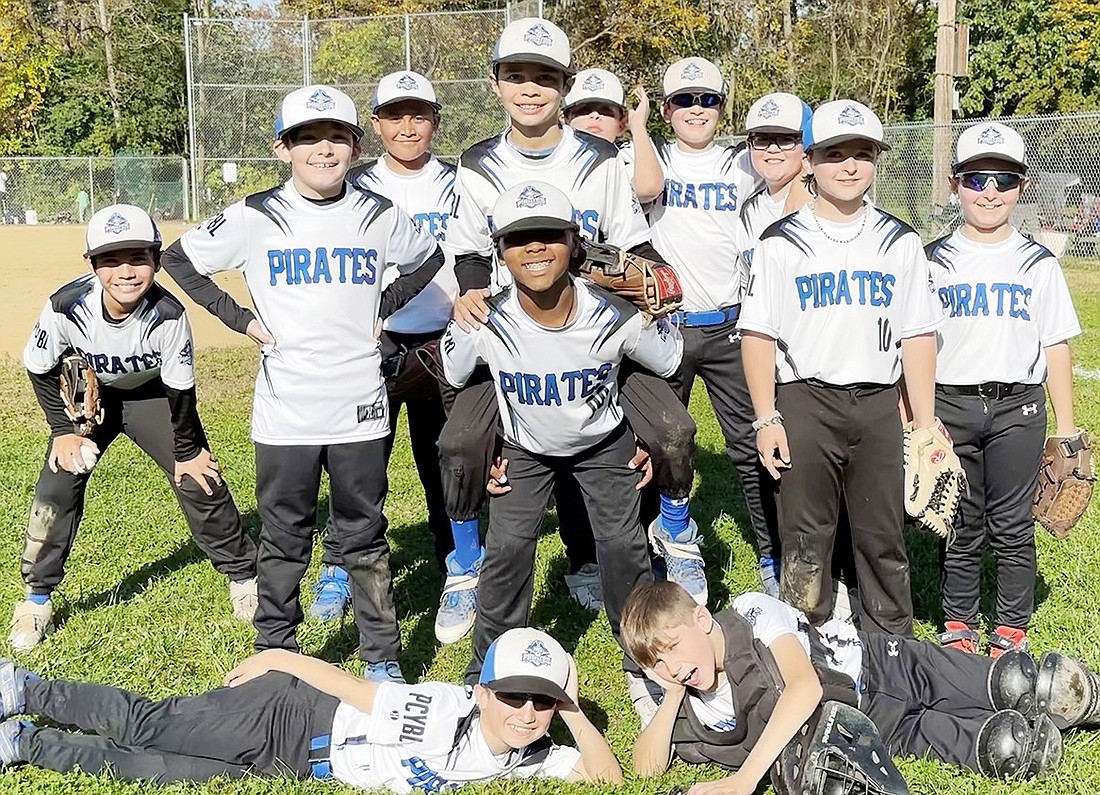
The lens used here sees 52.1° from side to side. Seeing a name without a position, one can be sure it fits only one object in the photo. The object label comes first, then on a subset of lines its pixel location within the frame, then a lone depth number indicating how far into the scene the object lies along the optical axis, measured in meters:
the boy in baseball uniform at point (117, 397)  4.86
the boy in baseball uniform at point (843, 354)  4.11
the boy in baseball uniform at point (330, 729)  3.69
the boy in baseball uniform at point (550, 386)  3.84
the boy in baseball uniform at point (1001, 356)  4.54
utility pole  18.45
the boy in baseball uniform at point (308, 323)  4.11
